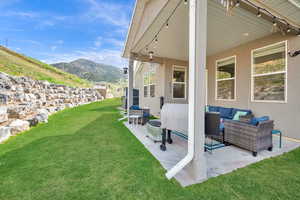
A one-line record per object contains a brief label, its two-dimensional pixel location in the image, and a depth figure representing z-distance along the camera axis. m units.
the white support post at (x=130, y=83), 5.92
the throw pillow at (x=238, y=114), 4.55
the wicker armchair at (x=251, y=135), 2.68
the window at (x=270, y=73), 4.04
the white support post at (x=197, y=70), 1.87
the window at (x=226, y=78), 5.53
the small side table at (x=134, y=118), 5.34
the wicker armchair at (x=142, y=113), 5.54
